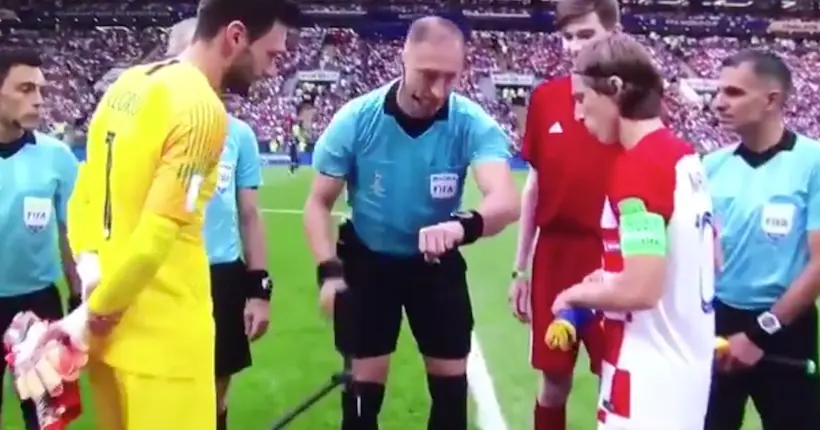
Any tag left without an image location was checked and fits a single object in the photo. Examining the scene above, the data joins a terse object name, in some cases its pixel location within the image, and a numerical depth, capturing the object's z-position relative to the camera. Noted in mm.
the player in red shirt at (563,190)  4738
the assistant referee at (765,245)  4516
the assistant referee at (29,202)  5355
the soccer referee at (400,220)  4863
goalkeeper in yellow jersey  3121
